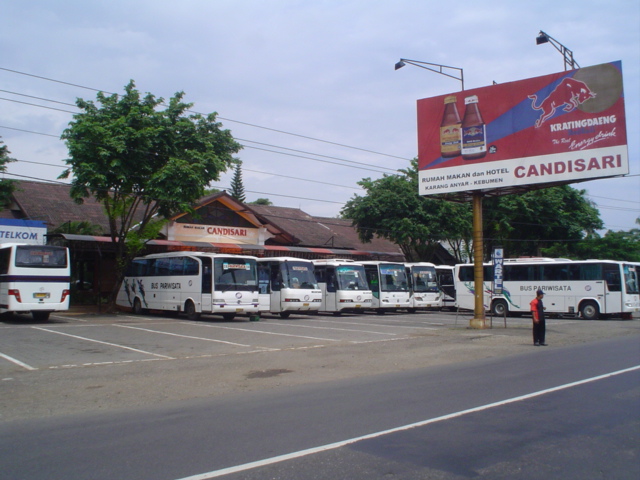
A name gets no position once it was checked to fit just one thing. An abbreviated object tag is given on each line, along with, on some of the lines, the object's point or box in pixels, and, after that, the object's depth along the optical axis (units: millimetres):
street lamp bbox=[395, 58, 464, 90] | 20909
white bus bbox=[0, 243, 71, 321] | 21016
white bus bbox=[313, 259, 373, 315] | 29500
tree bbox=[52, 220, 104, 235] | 29234
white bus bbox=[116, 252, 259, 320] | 23578
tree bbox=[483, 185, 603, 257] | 38781
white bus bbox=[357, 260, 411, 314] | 31578
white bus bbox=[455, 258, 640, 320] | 27297
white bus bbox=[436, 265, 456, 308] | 36969
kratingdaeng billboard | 18766
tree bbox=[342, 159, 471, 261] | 36219
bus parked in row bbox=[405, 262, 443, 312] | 33438
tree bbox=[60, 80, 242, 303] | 23844
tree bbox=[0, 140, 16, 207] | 25312
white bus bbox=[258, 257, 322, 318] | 26375
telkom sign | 26406
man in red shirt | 16578
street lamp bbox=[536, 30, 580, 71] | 20047
